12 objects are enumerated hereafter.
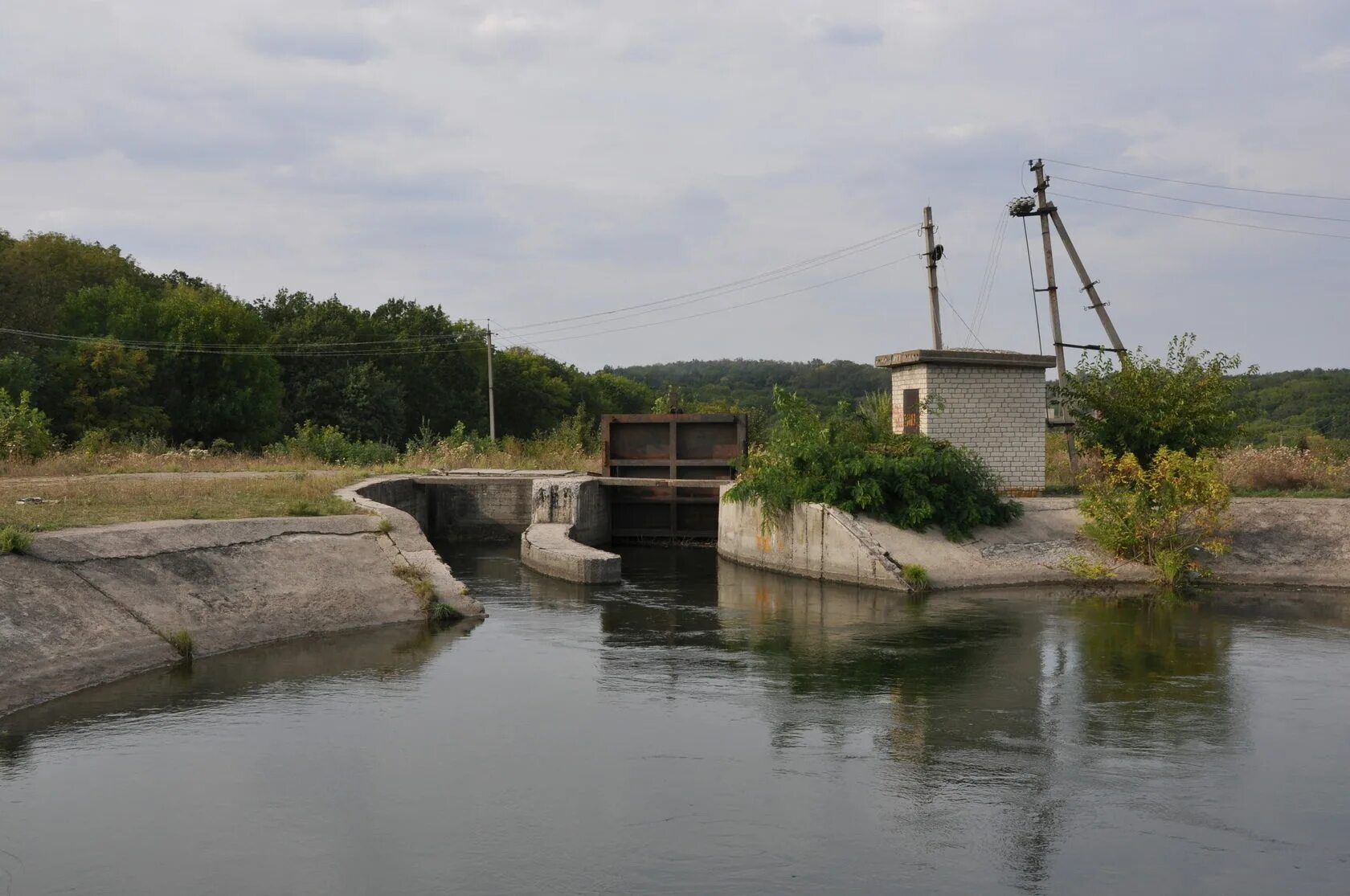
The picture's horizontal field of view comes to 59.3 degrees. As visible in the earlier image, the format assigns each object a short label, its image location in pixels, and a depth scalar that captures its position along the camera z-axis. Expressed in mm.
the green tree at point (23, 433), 27734
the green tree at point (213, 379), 47875
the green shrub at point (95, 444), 30577
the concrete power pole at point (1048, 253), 26516
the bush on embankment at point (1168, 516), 19172
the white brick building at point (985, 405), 21703
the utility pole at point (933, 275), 29922
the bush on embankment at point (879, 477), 19875
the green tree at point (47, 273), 45312
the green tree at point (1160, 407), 21688
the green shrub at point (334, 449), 34375
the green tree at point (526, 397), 68125
